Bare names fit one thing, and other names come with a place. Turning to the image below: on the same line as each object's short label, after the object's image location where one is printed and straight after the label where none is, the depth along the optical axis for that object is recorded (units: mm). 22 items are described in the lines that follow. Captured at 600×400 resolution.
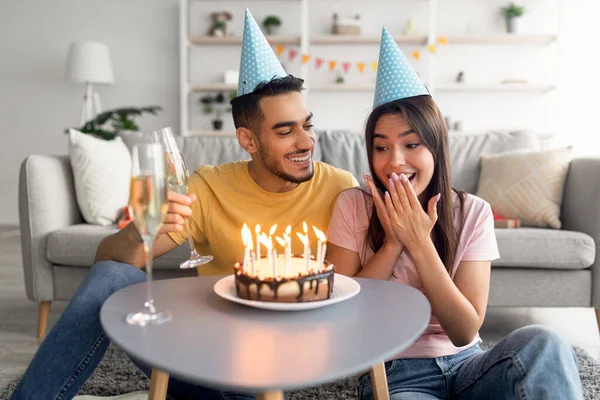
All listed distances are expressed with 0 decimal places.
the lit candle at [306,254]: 975
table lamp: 4961
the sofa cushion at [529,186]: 2617
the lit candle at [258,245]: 1042
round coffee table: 659
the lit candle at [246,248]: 975
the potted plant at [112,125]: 4461
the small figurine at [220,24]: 5266
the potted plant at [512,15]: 4980
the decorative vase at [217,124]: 5316
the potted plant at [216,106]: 5352
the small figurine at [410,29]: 5139
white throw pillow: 2664
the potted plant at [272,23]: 5199
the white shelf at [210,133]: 5223
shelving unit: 5031
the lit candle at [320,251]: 1005
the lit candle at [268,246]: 984
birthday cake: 899
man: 1521
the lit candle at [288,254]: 1006
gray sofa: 2369
